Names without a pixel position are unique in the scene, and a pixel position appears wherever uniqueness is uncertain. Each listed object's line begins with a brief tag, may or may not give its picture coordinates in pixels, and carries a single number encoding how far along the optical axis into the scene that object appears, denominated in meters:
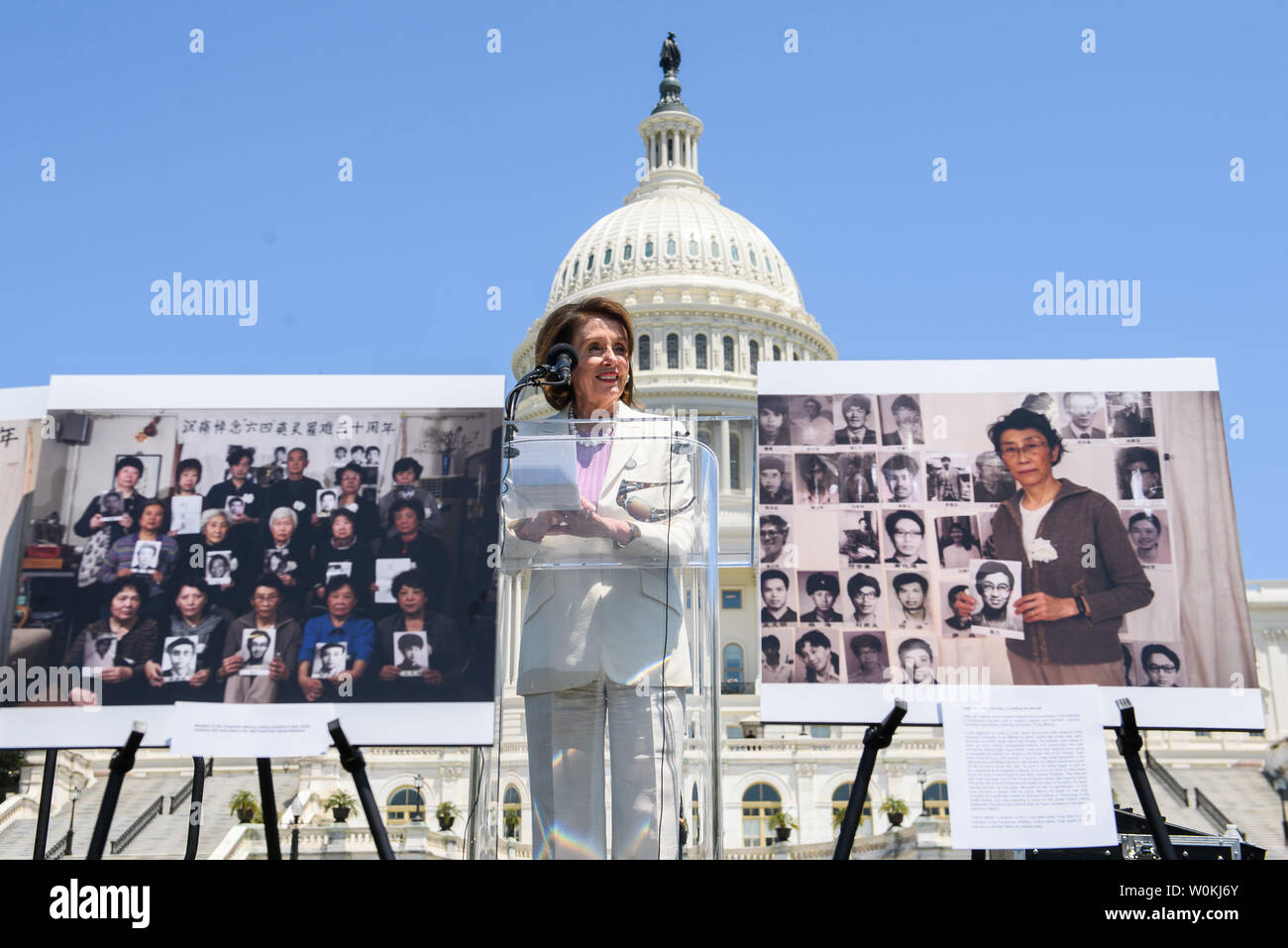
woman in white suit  5.23
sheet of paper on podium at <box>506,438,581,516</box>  5.68
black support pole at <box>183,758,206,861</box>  5.57
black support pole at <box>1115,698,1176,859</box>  4.68
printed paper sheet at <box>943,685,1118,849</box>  5.07
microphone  5.70
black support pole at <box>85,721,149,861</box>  4.43
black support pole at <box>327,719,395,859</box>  4.49
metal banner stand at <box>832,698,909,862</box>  4.73
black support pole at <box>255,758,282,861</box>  4.70
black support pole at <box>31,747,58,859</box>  5.34
